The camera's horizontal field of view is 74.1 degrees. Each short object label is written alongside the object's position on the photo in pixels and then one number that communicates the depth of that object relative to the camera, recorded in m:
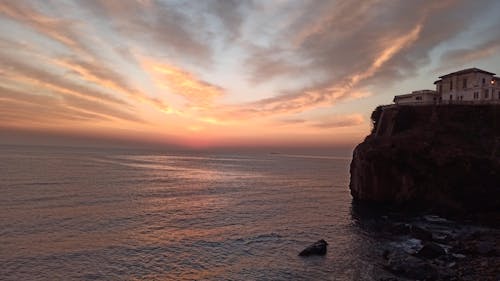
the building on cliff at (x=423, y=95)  60.22
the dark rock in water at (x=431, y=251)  25.72
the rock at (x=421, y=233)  30.75
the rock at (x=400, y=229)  33.22
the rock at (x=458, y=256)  25.26
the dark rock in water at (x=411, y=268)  21.61
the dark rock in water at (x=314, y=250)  26.50
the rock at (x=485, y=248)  25.52
